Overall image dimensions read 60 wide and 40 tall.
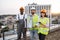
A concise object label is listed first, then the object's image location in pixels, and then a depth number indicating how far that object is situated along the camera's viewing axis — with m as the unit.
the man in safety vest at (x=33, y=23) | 1.85
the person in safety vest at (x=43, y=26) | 1.79
